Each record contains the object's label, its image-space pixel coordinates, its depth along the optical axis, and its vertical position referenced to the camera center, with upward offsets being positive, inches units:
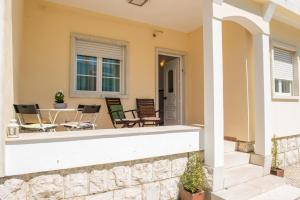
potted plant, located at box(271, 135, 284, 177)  149.2 -46.0
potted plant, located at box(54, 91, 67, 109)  148.3 +2.3
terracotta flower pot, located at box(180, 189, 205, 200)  111.7 -50.5
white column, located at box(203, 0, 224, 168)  120.3 +7.1
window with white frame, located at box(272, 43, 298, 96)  191.2 +30.9
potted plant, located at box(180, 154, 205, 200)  113.8 -43.7
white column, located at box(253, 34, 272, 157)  147.3 +6.2
